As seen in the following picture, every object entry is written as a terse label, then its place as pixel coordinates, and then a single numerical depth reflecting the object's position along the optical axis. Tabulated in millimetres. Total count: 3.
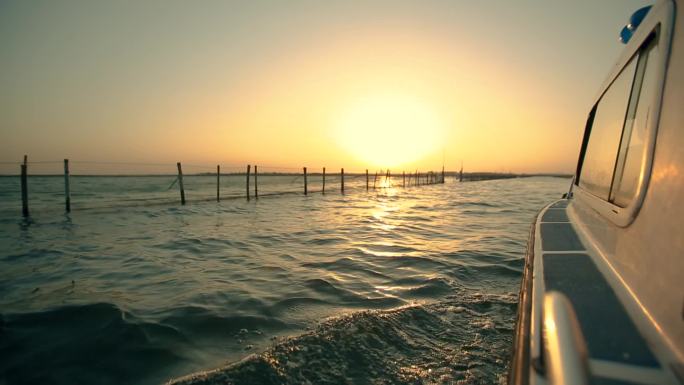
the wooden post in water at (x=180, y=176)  16384
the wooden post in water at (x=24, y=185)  11738
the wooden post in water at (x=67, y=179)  12946
